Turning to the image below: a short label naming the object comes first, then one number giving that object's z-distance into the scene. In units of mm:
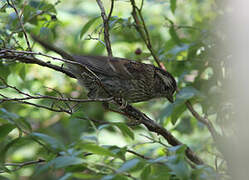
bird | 7992
